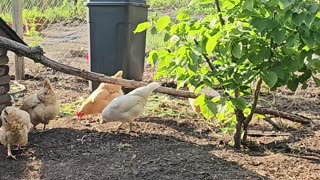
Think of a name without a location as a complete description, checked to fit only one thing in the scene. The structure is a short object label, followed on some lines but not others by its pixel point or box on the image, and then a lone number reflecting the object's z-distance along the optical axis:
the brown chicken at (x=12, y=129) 3.22
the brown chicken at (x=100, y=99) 4.18
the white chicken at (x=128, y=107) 3.71
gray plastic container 5.46
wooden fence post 6.25
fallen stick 3.75
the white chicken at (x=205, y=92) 4.12
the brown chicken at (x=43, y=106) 3.82
